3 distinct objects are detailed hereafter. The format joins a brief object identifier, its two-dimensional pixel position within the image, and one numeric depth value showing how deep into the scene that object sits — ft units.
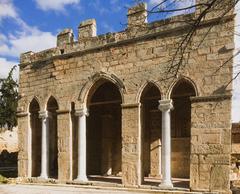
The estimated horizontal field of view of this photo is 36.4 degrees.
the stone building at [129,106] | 33.50
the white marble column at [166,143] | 35.37
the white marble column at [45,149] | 45.52
